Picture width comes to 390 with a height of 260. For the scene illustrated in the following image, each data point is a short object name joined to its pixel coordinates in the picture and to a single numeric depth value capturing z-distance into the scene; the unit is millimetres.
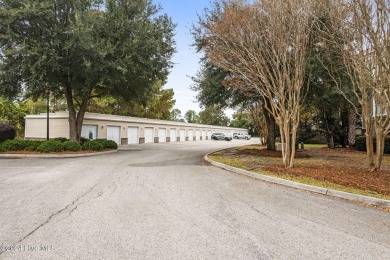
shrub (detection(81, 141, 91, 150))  17578
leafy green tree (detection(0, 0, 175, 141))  14867
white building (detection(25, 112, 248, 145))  24094
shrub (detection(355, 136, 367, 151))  21281
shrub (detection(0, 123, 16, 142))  16656
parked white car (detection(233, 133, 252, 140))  57125
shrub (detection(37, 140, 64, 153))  15453
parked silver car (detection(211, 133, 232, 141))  49672
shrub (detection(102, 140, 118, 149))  19103
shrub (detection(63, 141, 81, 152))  16141
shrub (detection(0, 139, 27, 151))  15349
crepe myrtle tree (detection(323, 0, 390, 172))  8445
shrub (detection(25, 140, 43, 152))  15742
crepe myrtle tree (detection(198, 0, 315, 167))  10109
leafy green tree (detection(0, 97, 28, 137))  34125
